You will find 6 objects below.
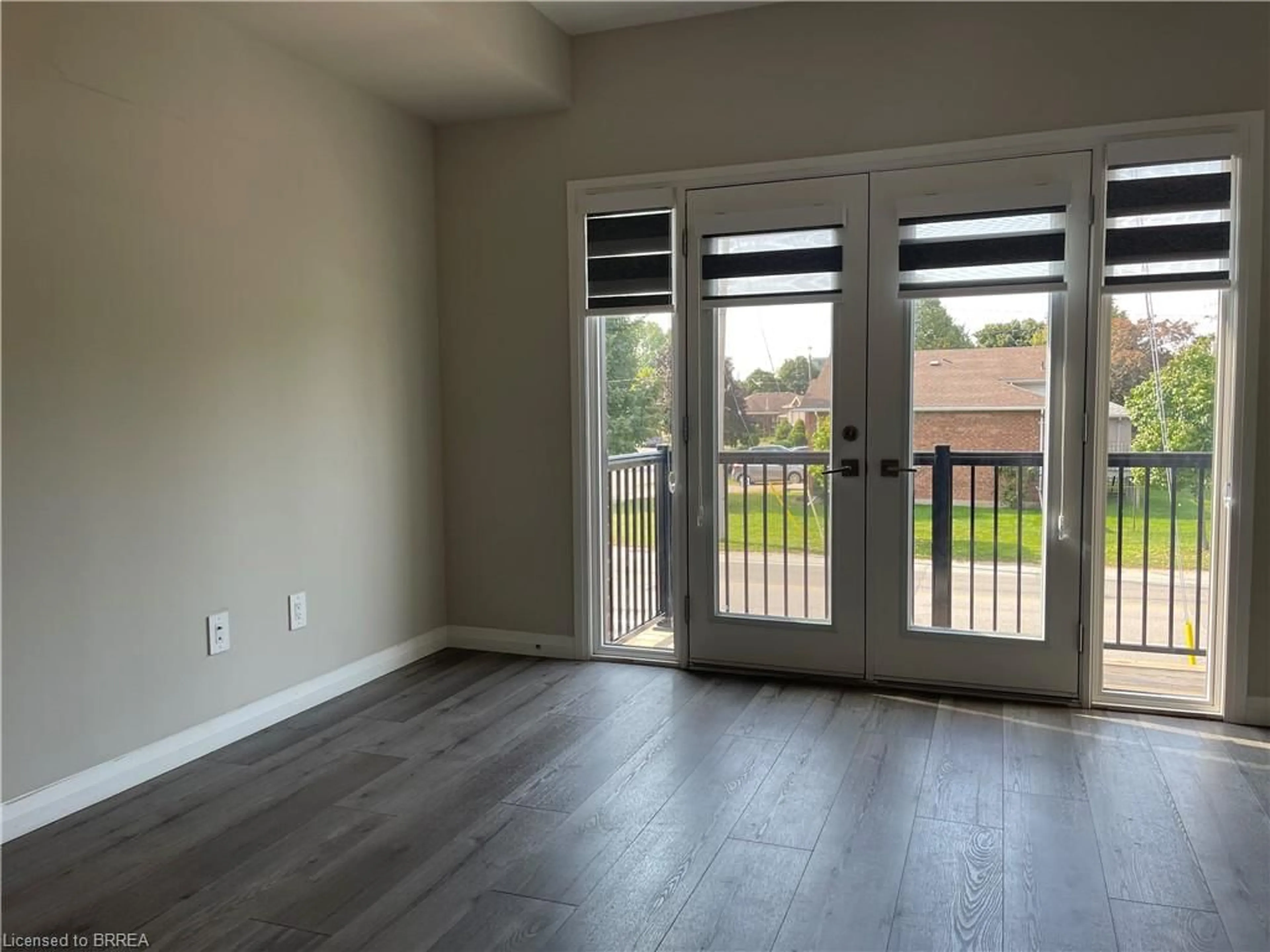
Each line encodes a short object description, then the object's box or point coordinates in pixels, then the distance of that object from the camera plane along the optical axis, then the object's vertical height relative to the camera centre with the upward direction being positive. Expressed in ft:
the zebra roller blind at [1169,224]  10.16 +2.12
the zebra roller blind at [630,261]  12.60 +2.18
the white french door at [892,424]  10.96 -0.16
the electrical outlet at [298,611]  11.10 -2.40
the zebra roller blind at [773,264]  11.75 +1.99
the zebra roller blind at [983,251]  10.77 +1.96
